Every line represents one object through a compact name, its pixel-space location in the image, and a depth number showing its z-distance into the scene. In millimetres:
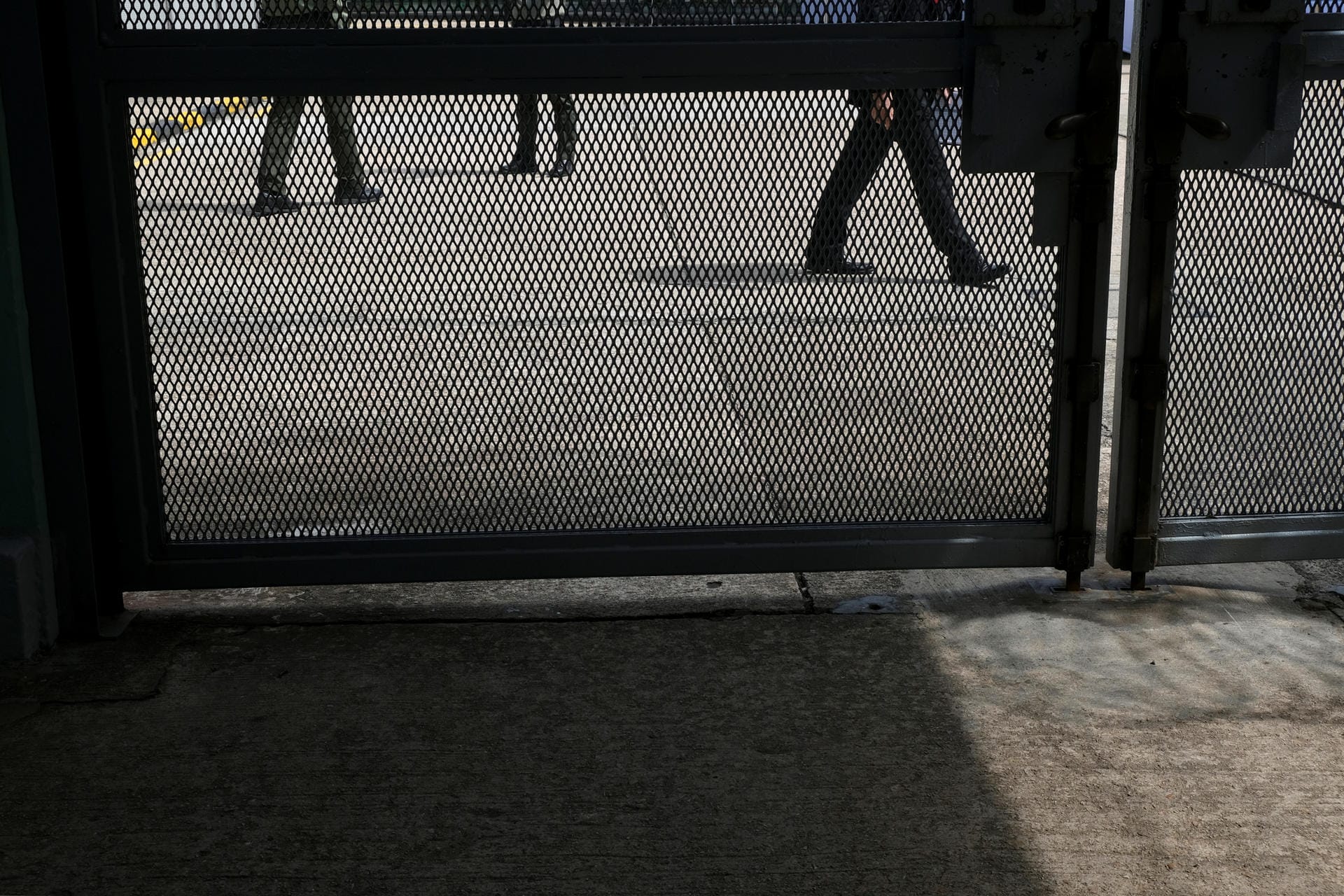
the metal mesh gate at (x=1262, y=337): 3225
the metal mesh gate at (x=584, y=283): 3051
